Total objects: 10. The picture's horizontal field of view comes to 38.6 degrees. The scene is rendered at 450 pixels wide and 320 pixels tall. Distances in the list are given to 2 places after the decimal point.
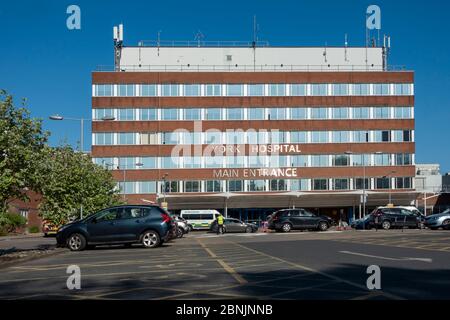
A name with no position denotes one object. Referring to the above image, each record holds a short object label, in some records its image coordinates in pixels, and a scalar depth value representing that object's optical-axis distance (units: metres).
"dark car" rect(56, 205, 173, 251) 24.50
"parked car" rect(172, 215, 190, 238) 40.26
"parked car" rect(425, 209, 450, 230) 45.28
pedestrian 48.69
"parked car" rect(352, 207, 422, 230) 47.28
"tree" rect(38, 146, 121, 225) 23.21
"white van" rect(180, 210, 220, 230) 66.62
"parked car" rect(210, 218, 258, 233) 53.31
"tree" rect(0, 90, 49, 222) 20.35
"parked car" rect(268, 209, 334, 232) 47.06
